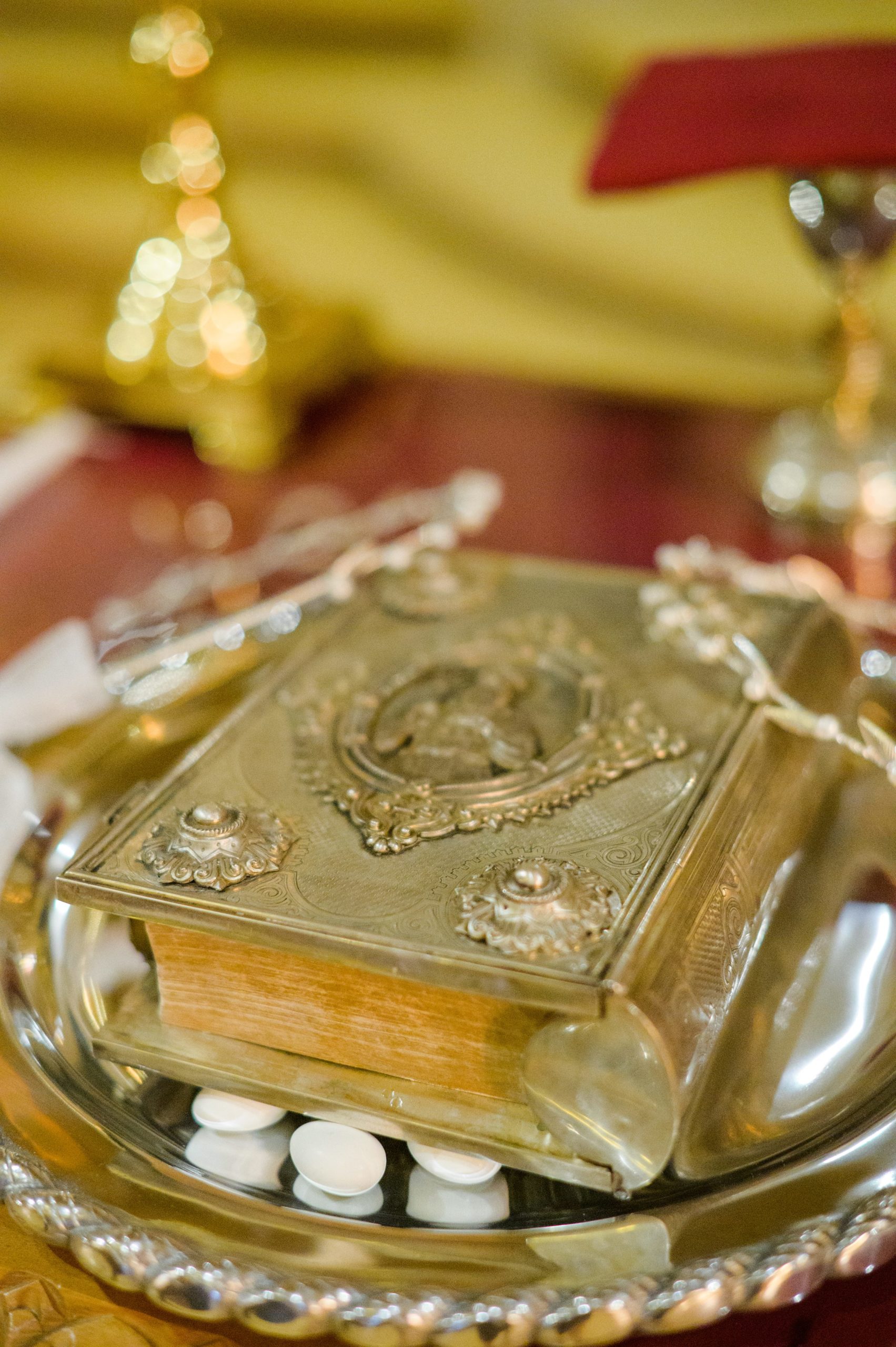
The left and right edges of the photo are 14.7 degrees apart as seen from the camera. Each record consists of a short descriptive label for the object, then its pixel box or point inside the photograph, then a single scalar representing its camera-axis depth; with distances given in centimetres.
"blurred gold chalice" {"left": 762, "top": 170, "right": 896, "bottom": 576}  111
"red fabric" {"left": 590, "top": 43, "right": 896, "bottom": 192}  108
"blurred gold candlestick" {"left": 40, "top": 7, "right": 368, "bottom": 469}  132
